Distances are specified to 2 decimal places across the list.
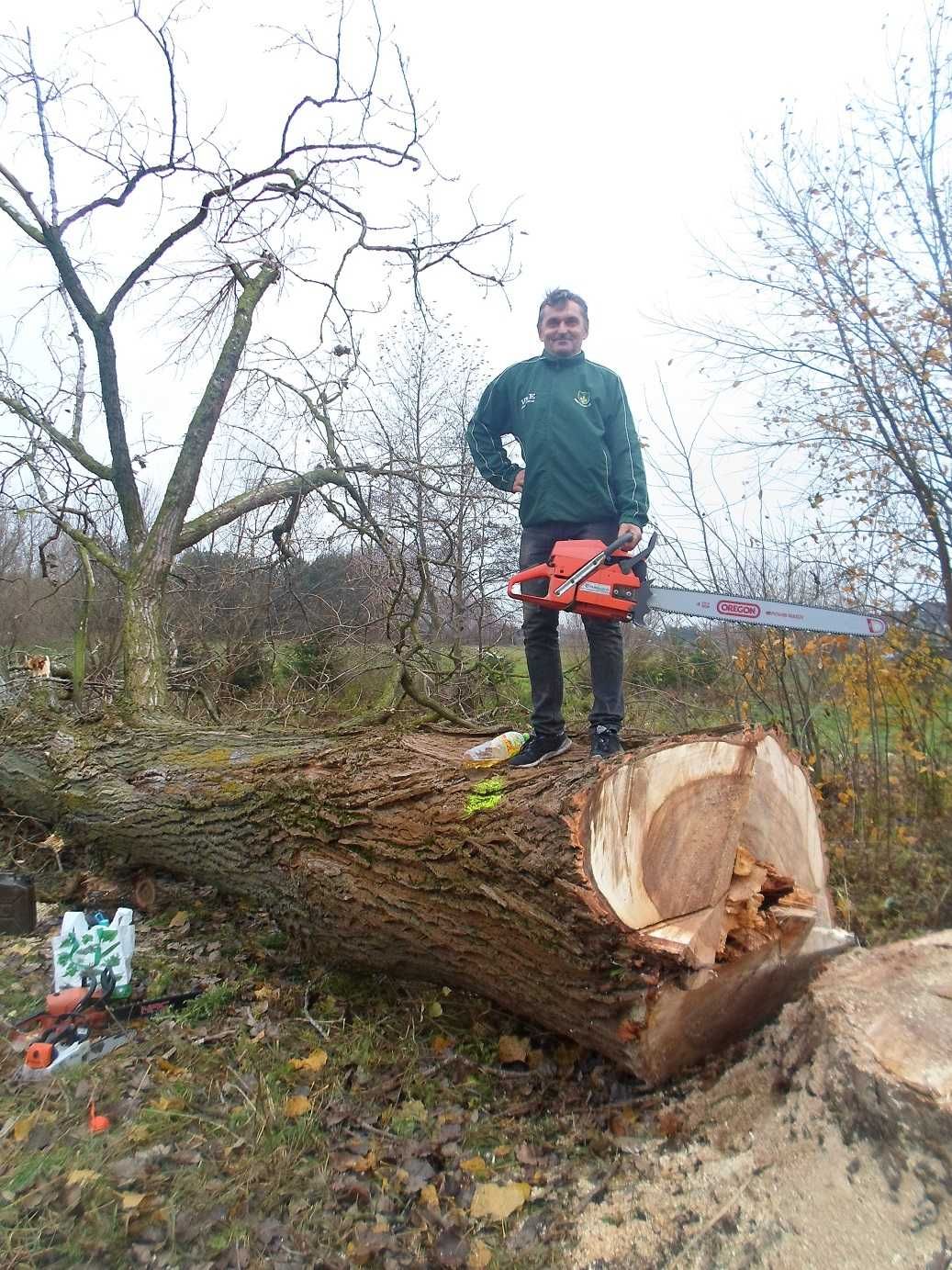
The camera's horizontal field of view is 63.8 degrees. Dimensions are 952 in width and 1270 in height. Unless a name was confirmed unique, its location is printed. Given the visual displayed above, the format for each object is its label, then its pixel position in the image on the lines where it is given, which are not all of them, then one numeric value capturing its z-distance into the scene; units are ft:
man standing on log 9.49
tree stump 5.45
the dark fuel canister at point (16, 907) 12.41
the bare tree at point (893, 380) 15.38
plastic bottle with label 9.86
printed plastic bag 9.59
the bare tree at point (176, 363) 21.40
